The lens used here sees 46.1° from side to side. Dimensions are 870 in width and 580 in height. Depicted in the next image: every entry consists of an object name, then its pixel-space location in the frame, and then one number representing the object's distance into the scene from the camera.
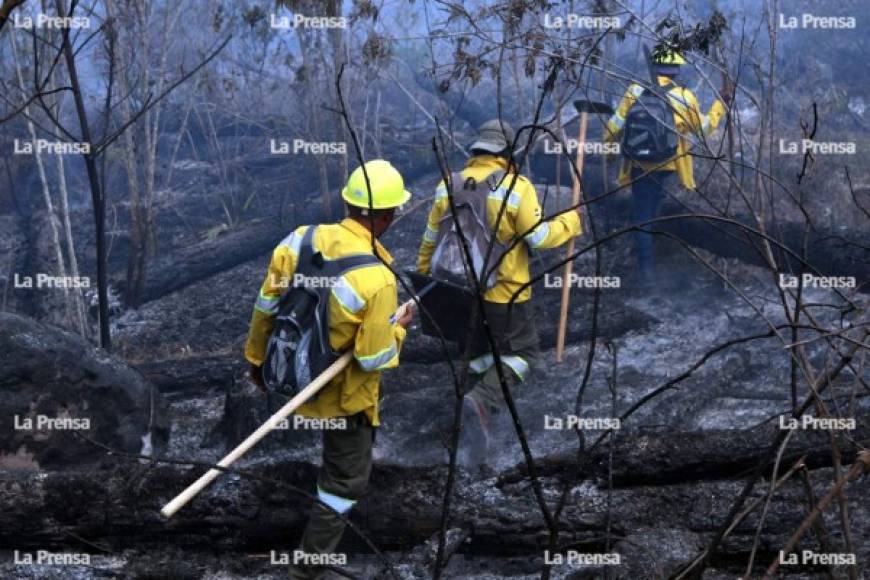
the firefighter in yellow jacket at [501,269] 5.49
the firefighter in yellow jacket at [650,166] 7.09
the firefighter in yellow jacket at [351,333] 4.07
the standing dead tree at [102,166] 5.09
